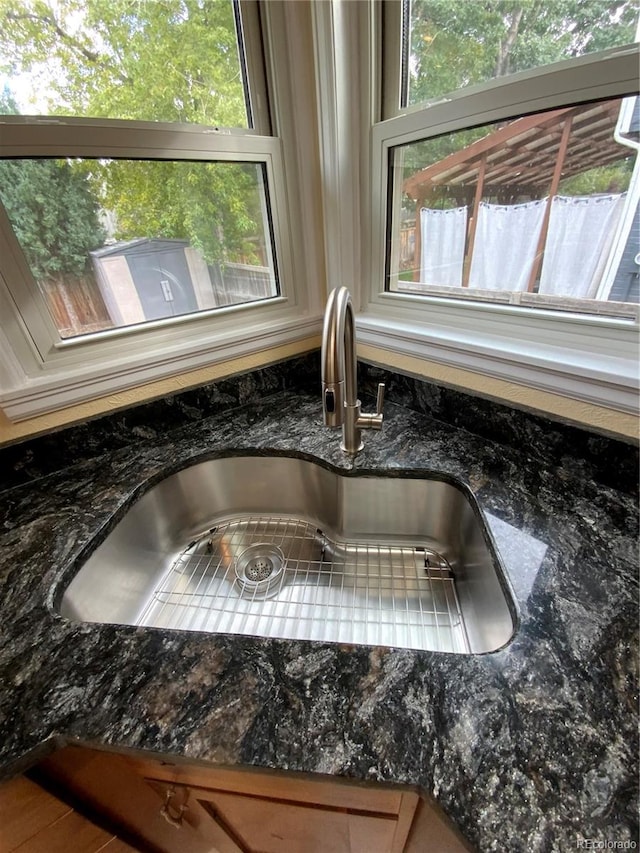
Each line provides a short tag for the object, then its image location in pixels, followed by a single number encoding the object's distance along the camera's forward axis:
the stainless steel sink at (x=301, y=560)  0.70
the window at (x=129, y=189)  0.68
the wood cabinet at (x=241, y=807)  0.42
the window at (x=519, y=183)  0.62
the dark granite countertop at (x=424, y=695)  0.35
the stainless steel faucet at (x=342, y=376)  0.67
